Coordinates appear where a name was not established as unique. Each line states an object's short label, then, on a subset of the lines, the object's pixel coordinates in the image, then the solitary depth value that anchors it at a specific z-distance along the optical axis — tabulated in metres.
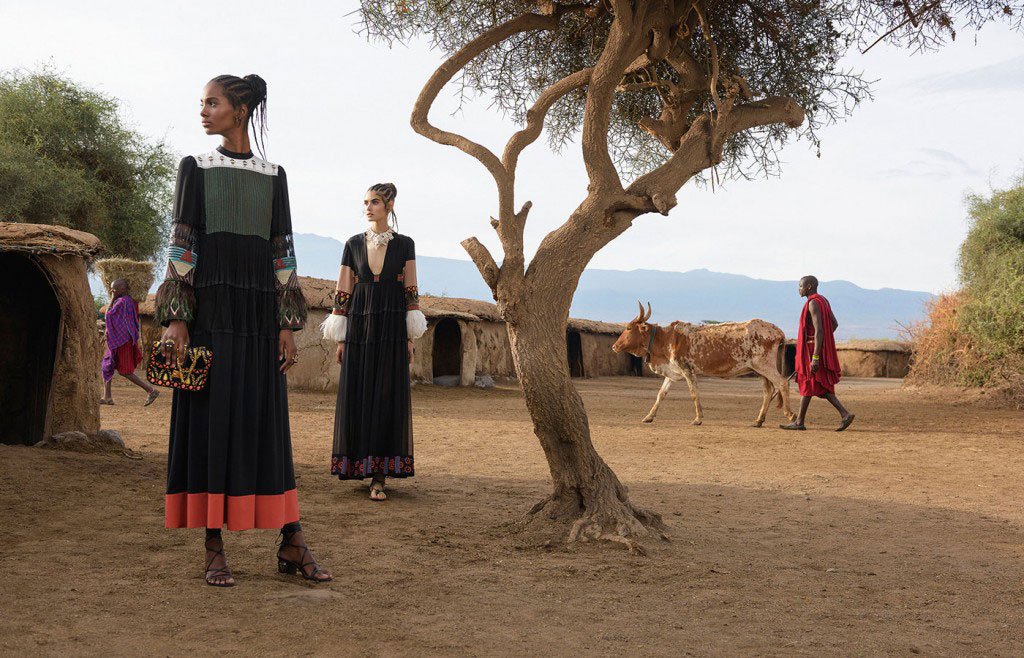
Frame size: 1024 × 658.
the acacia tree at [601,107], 5.09
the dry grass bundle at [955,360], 15.89
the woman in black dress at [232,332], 3.79
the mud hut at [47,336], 6.91
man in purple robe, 10.10
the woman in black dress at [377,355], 6.27
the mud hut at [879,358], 30.64
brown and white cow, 12.60
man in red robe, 11.08
